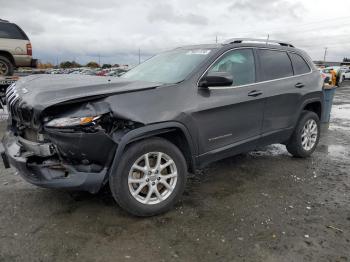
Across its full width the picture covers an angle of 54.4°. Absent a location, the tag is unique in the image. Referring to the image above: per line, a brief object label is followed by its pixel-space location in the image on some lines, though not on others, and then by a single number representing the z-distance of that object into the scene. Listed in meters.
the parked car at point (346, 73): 40.47
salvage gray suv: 3.08
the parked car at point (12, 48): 10.67
